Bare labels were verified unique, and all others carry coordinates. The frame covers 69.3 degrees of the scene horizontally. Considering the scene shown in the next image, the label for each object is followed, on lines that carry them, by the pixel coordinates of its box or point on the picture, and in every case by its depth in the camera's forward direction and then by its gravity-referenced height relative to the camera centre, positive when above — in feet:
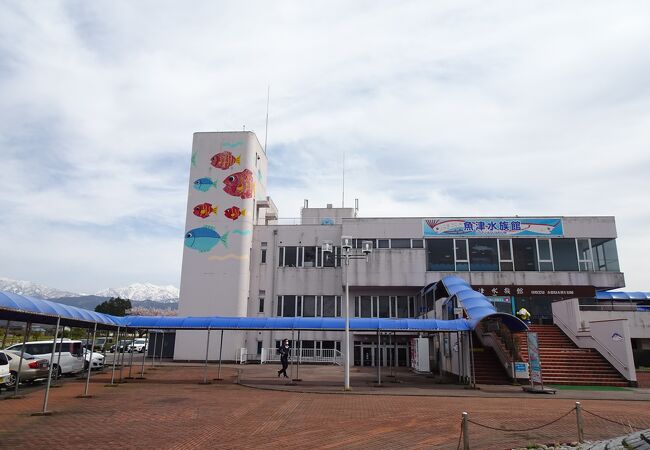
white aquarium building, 123.85 +21.06
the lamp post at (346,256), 66.54 +12.64
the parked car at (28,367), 62.80 -4.71
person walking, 83.16 -3.30
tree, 240.53 +13.46
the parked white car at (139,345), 179.06 -4.26
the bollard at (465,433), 29.48 -5.64
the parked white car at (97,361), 92.92 -5.42
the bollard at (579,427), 33.65 -5.92
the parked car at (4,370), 55.67 -4.47
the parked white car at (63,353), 73.80 -3.26
